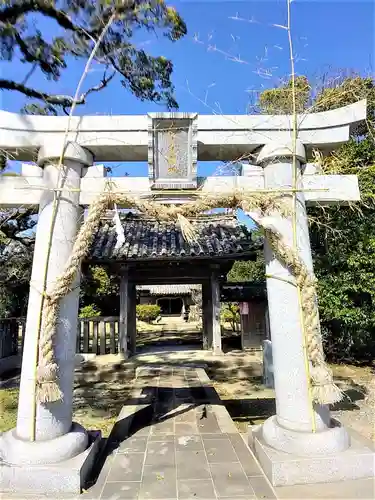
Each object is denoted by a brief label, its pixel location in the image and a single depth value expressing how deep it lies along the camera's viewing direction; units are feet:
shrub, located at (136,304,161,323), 77.10
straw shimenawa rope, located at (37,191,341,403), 10.81
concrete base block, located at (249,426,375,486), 10.24
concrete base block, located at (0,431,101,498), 9.94
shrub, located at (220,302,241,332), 62.54
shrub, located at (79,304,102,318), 44.39
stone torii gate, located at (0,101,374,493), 10.78
